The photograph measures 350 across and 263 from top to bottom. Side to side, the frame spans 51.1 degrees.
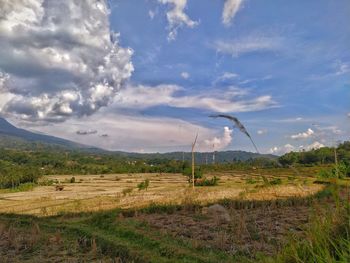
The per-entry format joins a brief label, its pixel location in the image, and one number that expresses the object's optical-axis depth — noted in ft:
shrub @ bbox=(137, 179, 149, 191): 171.31
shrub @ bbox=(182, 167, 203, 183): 224.02
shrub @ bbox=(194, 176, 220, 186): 193.26
